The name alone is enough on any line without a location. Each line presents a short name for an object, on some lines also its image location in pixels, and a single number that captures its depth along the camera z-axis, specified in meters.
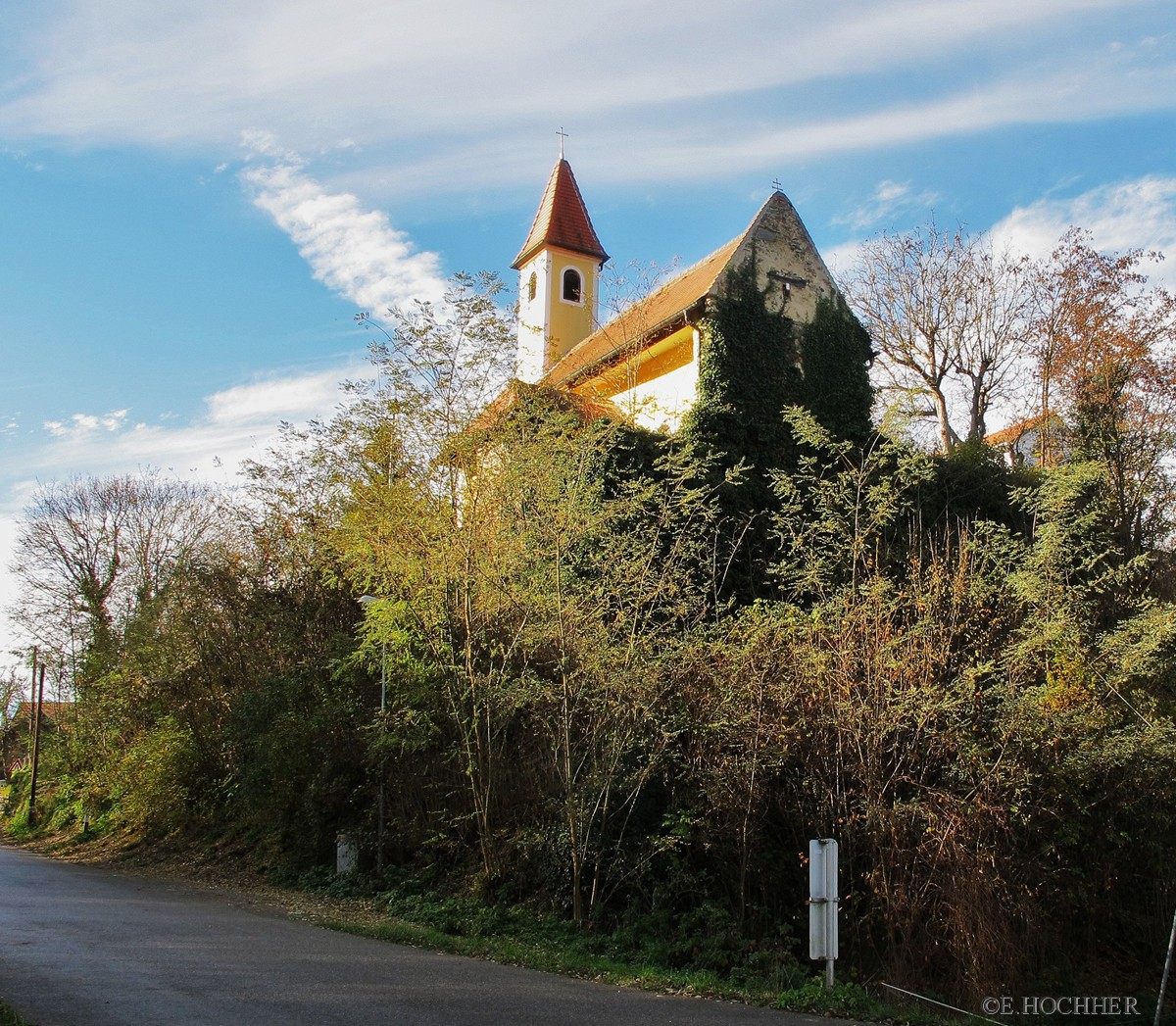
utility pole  28.66
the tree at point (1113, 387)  20.41
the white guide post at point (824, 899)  7.55
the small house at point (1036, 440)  21.70
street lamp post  12.23
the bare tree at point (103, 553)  27.41
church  19.17
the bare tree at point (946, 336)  25.14
